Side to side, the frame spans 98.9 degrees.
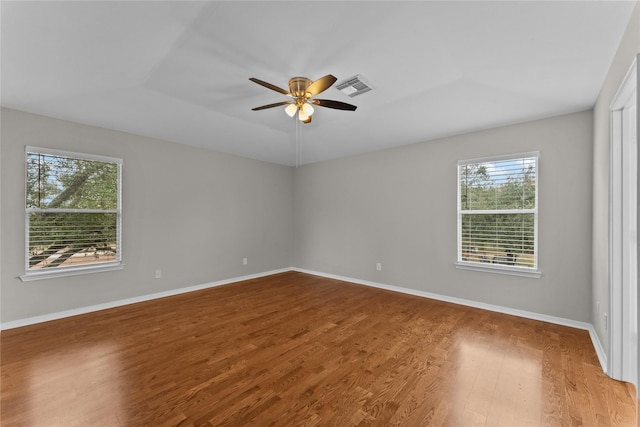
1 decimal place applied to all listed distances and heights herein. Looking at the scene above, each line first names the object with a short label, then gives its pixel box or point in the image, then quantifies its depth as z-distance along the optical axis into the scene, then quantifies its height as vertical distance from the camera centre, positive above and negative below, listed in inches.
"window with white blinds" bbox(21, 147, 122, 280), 129.1 -0.2
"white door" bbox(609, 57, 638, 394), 81.3 -8.3
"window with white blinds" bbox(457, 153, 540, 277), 136.1 -0.1
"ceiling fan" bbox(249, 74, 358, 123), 105.3 +45.6
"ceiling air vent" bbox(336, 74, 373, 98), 111.3 +54.3
